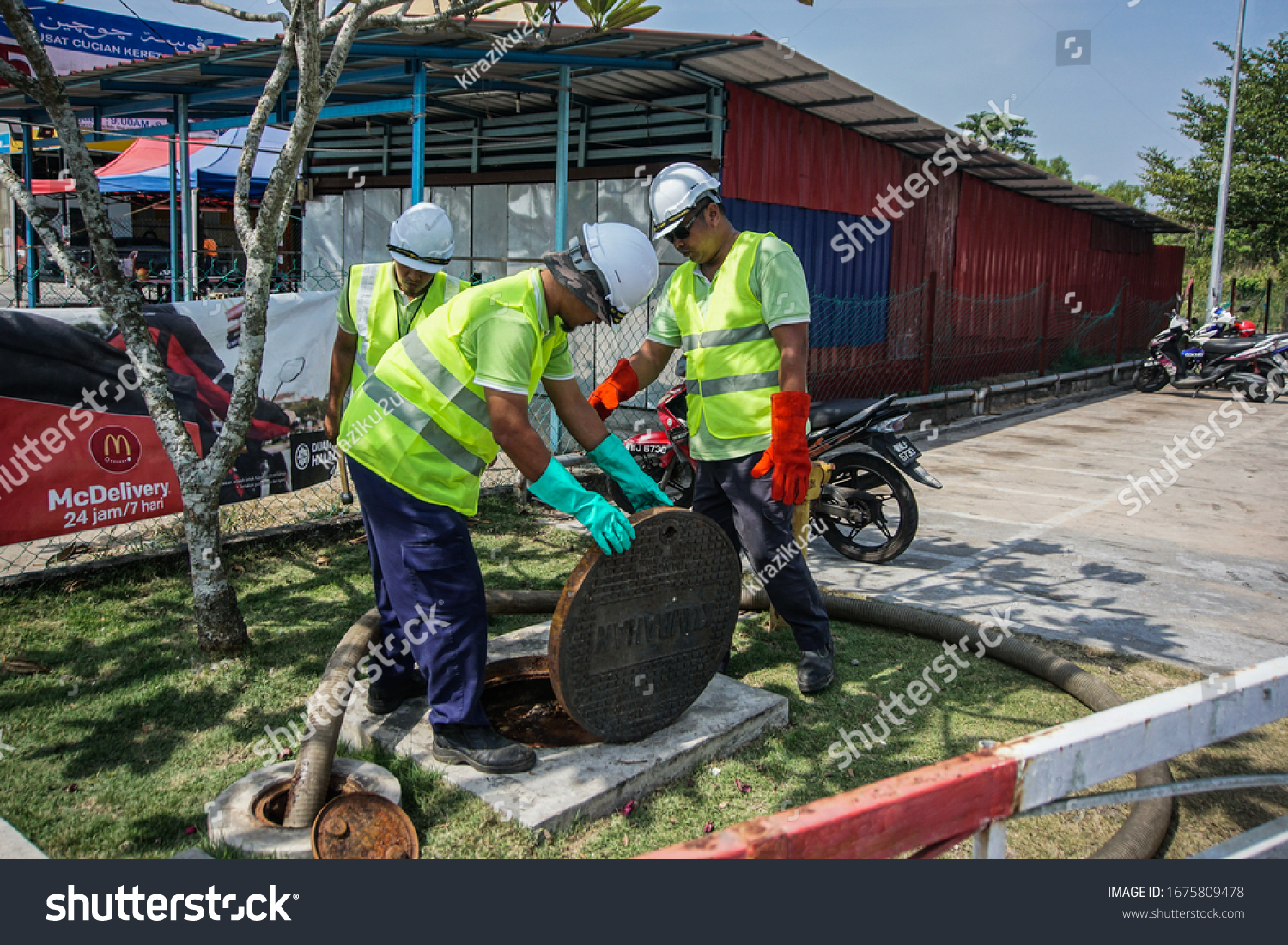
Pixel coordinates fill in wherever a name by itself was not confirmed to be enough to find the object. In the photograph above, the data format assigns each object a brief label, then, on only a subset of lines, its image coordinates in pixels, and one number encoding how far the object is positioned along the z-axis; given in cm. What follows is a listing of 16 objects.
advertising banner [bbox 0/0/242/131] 1353
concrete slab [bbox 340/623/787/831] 289
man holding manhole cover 288
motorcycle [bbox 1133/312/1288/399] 1515
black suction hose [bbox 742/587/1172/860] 272
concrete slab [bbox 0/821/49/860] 257
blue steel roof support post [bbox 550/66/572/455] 736
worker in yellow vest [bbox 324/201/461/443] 421
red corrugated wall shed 947
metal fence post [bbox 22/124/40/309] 1287
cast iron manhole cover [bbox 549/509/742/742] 300
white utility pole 1884
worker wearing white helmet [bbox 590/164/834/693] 365
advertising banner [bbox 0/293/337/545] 463
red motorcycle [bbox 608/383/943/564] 593
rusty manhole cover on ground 263
